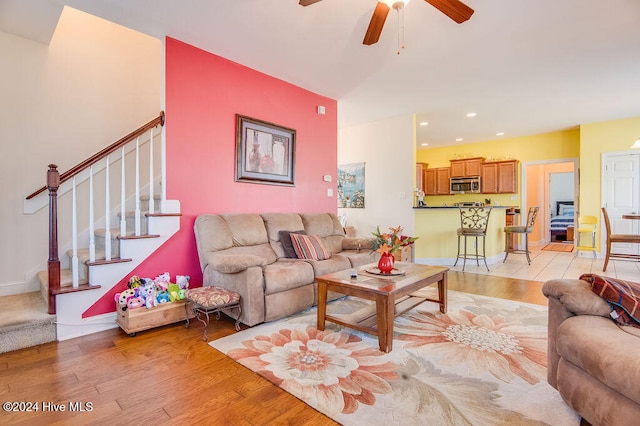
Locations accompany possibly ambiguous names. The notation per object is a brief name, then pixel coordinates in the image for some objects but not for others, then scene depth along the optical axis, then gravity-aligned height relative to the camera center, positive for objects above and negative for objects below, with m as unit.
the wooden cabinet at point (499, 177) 7.65 +0.78
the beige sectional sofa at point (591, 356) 1.16 -0.61
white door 5.93 +0.33
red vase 2.66 -0.47
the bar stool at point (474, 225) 5.21 -0.30
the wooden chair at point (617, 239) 4.58 -0.47
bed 9.09 -0.37
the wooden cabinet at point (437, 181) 8.77 +0.80
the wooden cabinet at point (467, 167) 8.12 +1.11
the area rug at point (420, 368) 1.56 -1.02
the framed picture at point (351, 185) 6.45 +0.50
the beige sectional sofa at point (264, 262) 2.63 -0.53
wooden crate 2.48 -0.89
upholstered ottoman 2.43 -0.72
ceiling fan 2.18 +1.45
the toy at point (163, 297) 2.70 -0.77
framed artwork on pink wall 3.69 +0.72
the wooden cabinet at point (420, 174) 8.86 +0.99
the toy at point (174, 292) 2.76 -0.74
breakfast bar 5.75 -0.51
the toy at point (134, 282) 2.71 -0.64
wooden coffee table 2.18 -0.63
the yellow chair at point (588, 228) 6.00 -0.40
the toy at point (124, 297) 2.57 -0.73
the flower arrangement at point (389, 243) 2.64 -0.29
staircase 2.34 -0.43
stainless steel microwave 8.11 +0.62
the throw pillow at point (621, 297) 1.44 -0.42
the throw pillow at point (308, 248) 3.45 -0.44
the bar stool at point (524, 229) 5.79 -0.39
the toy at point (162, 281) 2.81 -0.66
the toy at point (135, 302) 2.54 -0.77
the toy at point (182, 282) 2.94 -0.69
